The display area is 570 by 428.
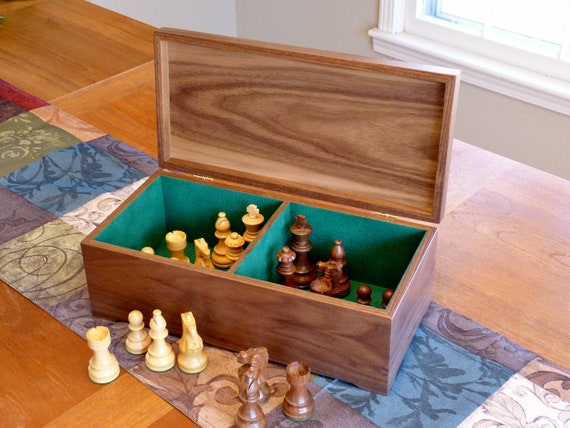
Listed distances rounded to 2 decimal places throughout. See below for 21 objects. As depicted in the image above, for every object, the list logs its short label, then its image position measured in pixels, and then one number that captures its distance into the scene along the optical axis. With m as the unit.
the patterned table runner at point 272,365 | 1.19
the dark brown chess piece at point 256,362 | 1.14
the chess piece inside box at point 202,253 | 1.47
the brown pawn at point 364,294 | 1.39
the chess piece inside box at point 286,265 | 1.39
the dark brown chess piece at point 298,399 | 1.17
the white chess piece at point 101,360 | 1.23
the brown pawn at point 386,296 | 1.38
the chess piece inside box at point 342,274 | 1.41
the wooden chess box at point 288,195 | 1.24
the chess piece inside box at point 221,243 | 1.51
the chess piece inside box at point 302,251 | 1.42
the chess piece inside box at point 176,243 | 1.48
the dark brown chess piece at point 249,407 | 1.13
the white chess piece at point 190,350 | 1.25
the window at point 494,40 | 2.69
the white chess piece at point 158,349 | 1.27
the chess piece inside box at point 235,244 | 1.47
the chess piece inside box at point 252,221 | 1.48
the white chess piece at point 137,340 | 1.30
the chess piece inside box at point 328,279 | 1.40
